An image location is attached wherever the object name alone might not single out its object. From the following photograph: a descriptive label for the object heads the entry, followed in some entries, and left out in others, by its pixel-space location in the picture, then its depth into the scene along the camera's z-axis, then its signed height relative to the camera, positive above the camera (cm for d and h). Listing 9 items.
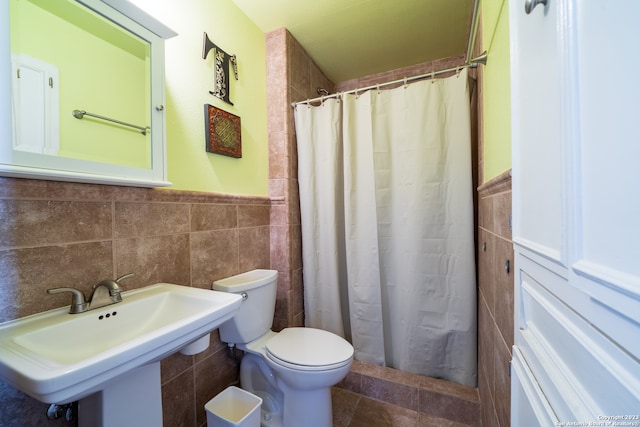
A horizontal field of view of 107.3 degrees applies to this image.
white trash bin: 102 -90
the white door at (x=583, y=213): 23 +0
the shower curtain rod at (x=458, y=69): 106 +82
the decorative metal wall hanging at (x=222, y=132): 125 +47
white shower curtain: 137 -7
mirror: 68 +44
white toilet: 108 -68
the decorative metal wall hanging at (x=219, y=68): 126 +84
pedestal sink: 47 -32
